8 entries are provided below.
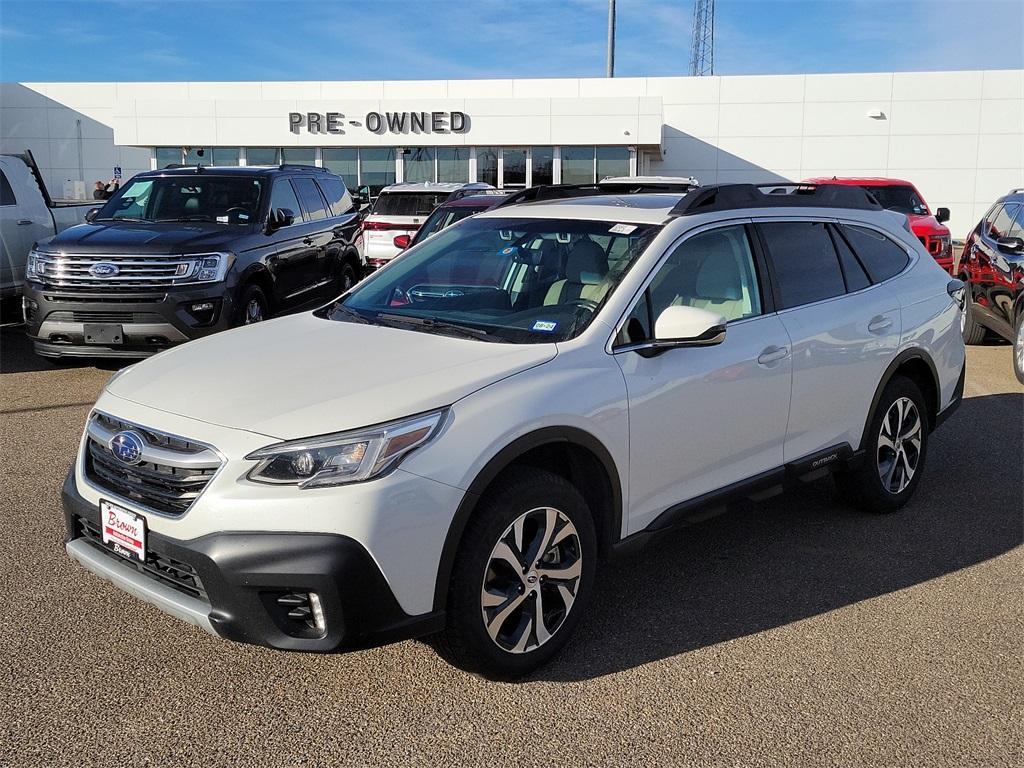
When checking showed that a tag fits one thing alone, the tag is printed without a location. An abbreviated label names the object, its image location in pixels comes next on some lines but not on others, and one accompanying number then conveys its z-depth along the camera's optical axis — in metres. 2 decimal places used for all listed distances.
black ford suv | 8.23
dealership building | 34.41
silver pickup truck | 10.23
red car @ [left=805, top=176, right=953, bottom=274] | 13.30
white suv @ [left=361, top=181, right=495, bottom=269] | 15.00
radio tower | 58.39
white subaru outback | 3.07
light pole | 42.09
